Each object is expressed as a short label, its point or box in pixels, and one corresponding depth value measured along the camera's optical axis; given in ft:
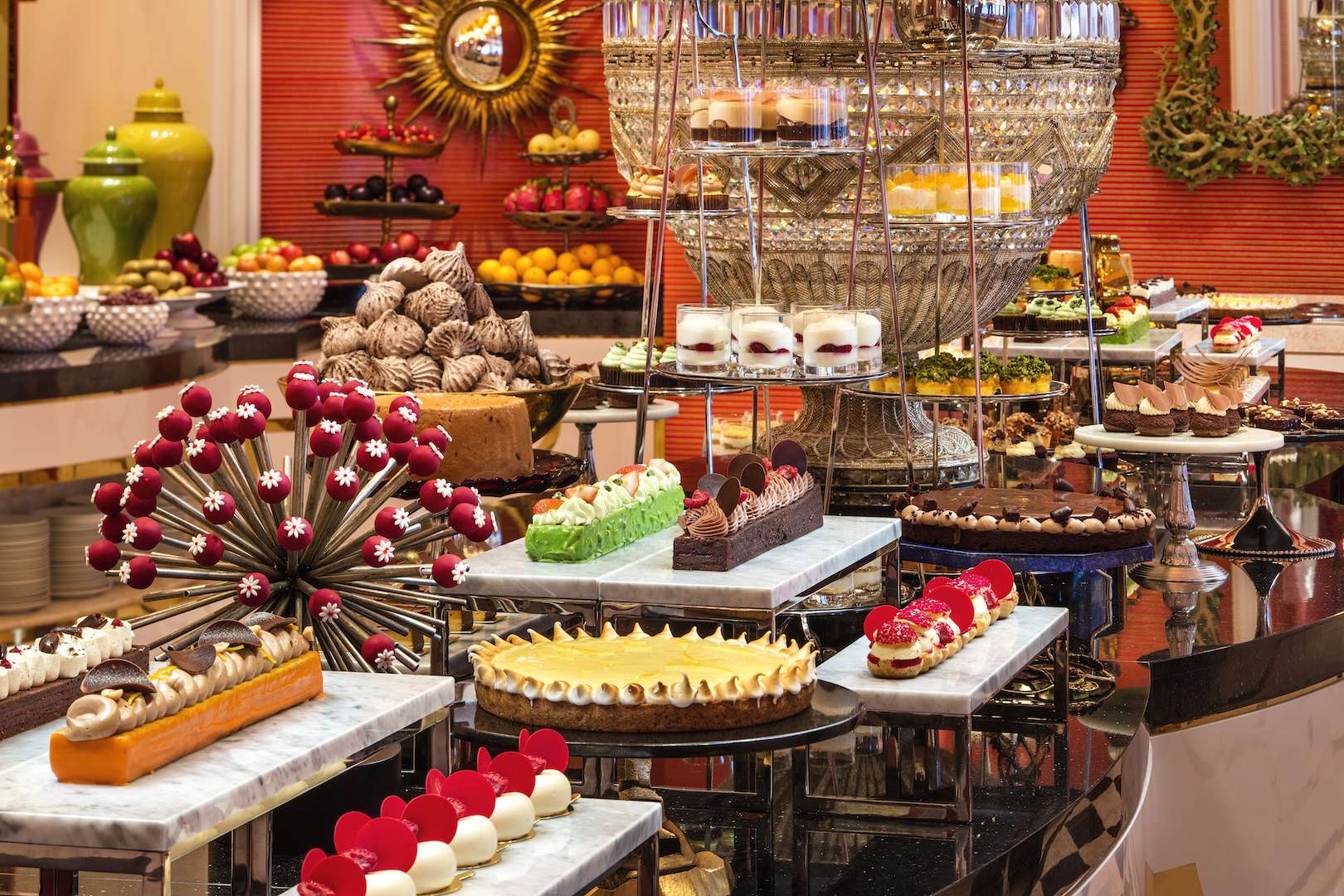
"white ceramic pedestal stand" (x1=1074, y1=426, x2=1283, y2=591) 13.96
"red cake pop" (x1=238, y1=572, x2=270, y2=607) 8.14
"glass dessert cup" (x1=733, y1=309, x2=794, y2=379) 11.82
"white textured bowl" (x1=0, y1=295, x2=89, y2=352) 19.67
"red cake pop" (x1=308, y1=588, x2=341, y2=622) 8.09
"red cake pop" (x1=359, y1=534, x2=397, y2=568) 8.22
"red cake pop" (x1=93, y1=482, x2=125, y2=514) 8.18
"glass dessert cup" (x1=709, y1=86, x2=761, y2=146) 11.99
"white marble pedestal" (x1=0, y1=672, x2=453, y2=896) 5.40
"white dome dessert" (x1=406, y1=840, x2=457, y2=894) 5.76
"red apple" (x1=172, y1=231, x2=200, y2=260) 25.22
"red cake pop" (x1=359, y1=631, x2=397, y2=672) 8.14
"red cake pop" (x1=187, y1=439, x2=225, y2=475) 8.11
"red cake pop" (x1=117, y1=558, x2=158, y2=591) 8.02
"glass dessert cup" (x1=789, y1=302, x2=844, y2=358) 12.23
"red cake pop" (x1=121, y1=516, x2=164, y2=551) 8.05
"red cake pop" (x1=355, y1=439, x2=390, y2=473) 8.48
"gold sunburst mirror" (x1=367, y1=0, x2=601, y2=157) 30.58
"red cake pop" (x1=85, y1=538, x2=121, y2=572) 8.05
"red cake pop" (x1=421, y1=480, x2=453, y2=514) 8.43
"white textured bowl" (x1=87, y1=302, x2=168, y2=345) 20.92
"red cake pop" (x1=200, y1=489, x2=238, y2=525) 8.05
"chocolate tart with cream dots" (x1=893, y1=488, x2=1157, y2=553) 12.28
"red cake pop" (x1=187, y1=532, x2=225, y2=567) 8.10
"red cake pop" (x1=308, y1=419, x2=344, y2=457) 8.34
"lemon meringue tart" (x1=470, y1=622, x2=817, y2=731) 7.89
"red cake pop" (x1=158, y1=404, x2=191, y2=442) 8.09
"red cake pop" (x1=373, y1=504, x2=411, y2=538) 8.30
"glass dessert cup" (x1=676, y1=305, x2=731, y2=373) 11.94
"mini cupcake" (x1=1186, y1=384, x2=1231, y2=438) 14.43
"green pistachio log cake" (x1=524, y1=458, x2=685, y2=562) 9.63
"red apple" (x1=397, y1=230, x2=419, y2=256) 28.81
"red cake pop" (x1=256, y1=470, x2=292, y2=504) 8.11
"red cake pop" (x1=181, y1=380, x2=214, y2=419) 8.27
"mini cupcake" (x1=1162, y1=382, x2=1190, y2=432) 14.69
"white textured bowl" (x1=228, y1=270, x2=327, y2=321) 25.50
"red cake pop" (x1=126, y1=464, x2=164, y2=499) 8.04
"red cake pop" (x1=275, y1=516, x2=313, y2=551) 8.09
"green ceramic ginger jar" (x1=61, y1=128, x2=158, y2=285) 25.68
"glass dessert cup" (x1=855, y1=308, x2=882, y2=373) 12.07
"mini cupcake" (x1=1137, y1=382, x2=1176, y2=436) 14.52
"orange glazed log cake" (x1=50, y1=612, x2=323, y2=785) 5.76
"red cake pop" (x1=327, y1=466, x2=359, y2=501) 8.19
